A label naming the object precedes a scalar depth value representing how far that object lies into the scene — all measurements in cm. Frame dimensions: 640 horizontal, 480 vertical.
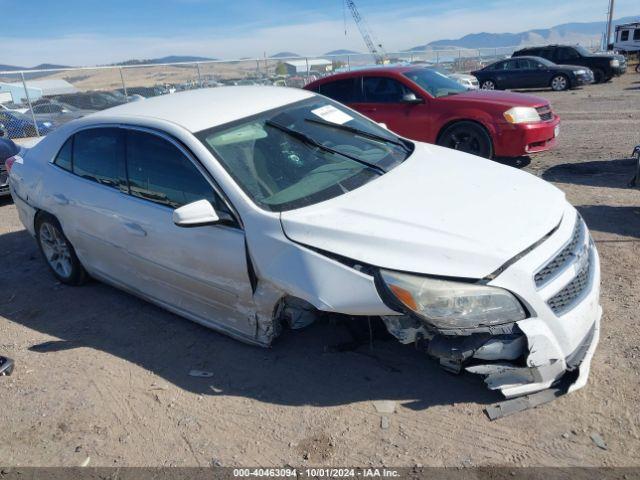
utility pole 4030
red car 729
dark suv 2071
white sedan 255
